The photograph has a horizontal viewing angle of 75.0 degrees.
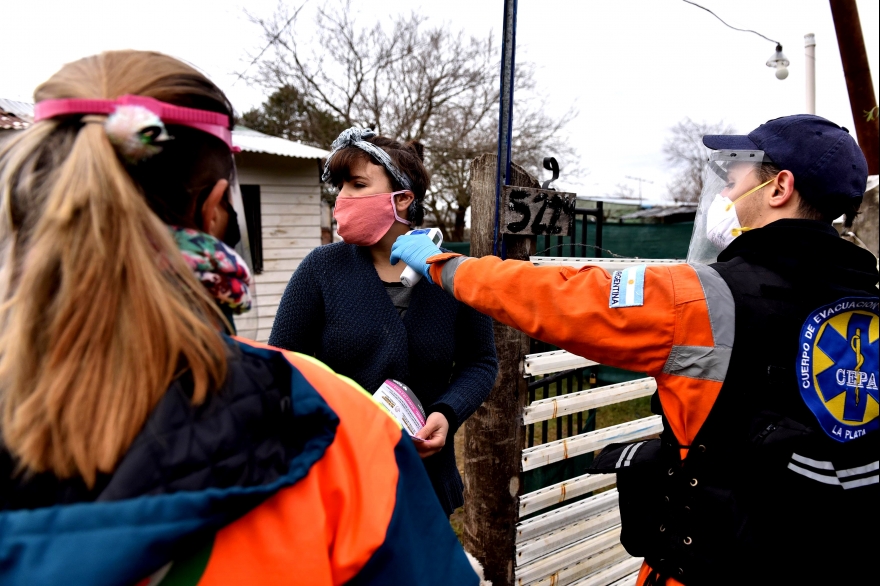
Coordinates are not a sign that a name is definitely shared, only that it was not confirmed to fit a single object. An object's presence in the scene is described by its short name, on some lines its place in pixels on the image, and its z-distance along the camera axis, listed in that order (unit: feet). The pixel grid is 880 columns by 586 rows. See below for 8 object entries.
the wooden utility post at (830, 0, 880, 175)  18.01
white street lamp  30.35
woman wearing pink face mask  6.44
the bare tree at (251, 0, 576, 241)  56.65
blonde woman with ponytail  2.19
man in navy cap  4.51
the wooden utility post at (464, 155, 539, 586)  8.75
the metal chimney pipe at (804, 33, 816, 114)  28.99
